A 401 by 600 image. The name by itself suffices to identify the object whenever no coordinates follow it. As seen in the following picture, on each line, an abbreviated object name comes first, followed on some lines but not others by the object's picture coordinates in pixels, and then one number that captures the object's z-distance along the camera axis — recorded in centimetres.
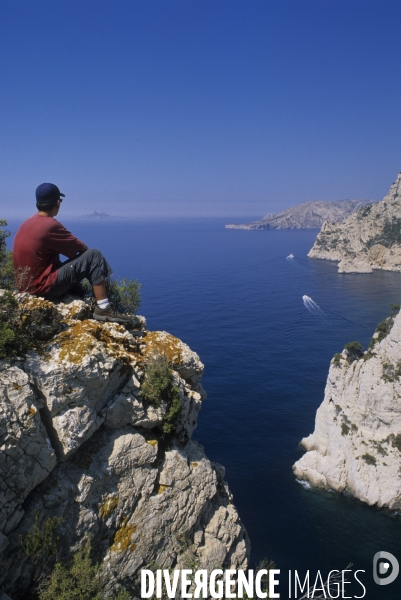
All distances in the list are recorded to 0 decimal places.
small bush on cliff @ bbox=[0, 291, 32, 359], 681
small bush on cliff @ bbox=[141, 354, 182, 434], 815
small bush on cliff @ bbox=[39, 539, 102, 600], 661
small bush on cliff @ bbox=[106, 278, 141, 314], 1097
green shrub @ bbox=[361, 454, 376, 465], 2967
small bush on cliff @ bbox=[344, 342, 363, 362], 3406
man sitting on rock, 785
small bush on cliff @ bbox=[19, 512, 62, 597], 652
